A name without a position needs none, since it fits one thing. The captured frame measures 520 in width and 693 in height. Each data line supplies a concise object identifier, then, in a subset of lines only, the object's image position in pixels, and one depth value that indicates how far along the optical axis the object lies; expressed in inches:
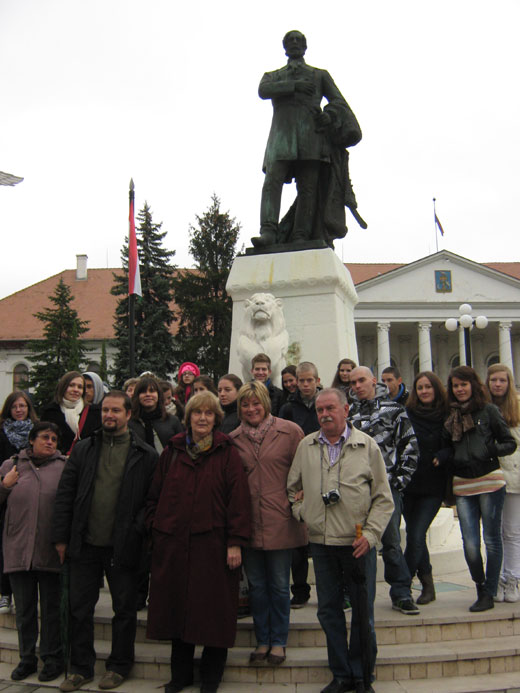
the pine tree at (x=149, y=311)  1296.8
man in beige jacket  139.3
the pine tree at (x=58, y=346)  1311.5
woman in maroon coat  143.2
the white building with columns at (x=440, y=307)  1918.1
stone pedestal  283.3
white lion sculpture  273.4
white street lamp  775.1
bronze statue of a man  304.8
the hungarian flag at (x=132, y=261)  563.5
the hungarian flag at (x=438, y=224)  1784.2
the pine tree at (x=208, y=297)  1323.8
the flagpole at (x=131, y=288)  476.6
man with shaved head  170.4
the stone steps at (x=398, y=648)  154.4
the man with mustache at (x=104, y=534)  154.3
